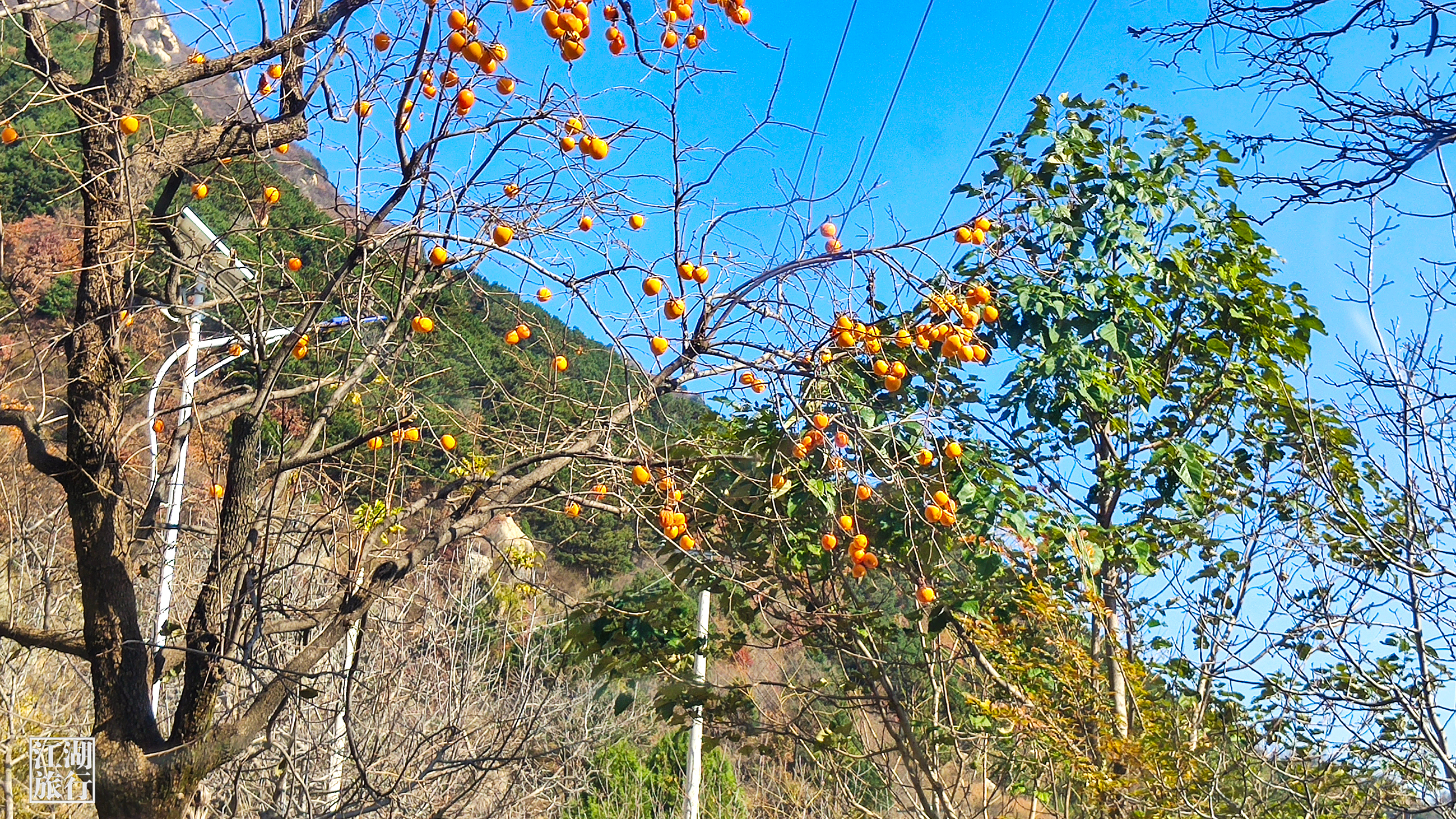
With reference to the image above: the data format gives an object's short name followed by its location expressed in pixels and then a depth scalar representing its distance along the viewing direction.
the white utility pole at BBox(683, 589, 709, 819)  7.26
